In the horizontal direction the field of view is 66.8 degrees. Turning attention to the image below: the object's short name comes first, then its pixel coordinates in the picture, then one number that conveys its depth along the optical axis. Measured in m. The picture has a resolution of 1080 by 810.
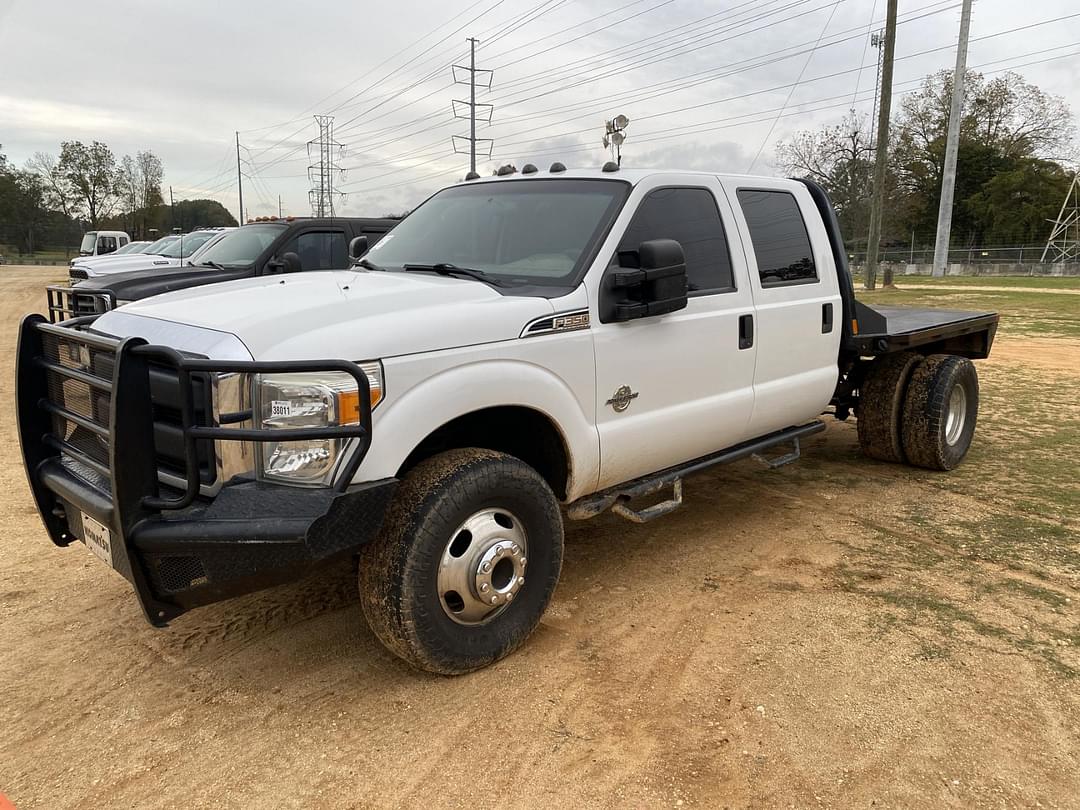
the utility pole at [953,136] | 38.12
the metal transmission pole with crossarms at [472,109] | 47.56
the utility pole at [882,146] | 25.41
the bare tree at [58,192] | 69.12
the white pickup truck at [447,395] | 2.74
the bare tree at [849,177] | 56.53
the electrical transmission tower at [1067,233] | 49.44
